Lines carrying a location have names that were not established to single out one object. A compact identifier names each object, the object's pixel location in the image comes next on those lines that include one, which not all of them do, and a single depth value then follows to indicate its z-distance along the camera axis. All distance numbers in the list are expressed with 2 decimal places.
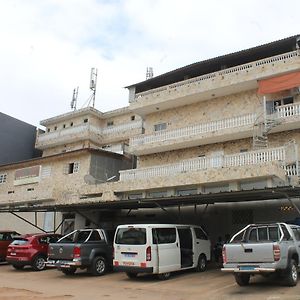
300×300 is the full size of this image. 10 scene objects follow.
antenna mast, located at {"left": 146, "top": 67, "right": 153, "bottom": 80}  44.06
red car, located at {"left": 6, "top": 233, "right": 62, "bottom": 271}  16.09
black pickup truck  13.98
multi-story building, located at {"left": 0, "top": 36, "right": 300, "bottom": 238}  19.59
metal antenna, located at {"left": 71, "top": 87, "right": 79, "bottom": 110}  46.31
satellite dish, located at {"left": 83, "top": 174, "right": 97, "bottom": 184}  26.86
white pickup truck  10.38
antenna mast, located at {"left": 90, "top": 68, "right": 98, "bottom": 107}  42.58
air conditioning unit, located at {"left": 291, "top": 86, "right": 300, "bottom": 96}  21.81
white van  12.58
